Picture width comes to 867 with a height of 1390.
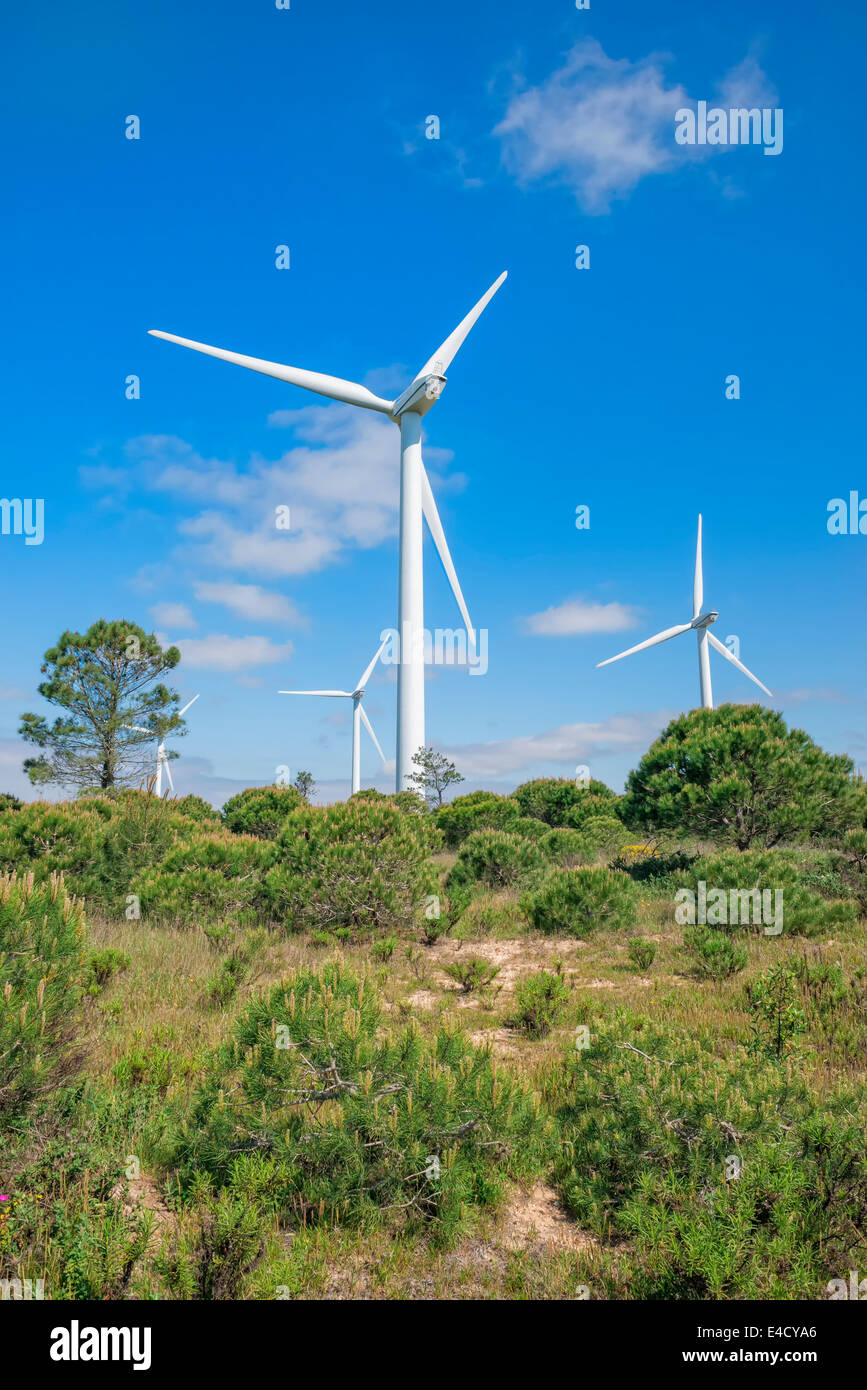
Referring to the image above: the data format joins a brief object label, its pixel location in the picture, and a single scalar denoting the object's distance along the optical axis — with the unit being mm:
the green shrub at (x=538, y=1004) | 7316
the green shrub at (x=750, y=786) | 15188
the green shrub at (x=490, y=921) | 11844
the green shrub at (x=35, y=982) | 4336
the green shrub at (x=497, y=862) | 15180
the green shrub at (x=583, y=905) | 11367
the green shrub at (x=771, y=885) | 10578
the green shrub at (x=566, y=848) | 17656
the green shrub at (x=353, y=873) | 11328
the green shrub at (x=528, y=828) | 20300
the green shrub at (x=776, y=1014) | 5727
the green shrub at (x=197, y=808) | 25938
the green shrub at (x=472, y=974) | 8750
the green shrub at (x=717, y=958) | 8766
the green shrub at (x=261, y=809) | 27203
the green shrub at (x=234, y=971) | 7633
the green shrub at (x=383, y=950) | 9875
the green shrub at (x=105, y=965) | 8078
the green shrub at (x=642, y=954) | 9391
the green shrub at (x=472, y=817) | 22859
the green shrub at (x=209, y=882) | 11391
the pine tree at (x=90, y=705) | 32500
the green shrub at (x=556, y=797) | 25188
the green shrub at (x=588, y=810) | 22594
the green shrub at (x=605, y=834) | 19453
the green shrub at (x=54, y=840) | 12109
